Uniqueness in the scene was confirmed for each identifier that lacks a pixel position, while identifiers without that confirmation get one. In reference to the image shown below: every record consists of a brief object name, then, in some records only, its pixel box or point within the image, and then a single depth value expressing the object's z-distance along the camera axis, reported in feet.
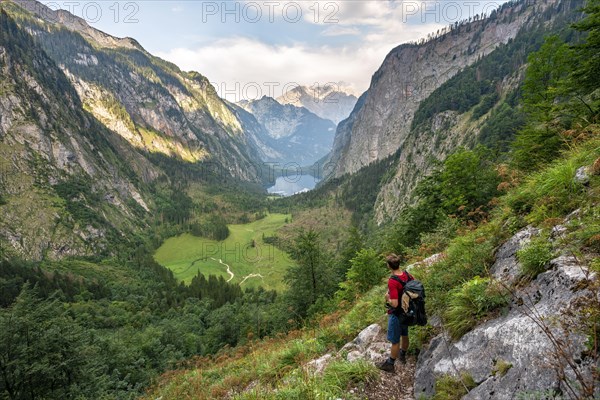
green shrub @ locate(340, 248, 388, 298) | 78.25
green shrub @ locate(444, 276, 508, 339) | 20.41
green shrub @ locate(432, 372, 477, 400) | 17.63
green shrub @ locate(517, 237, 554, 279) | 19.47
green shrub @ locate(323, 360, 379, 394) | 22.67
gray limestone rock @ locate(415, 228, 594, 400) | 14.34
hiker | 23.63
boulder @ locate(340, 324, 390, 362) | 27.07
